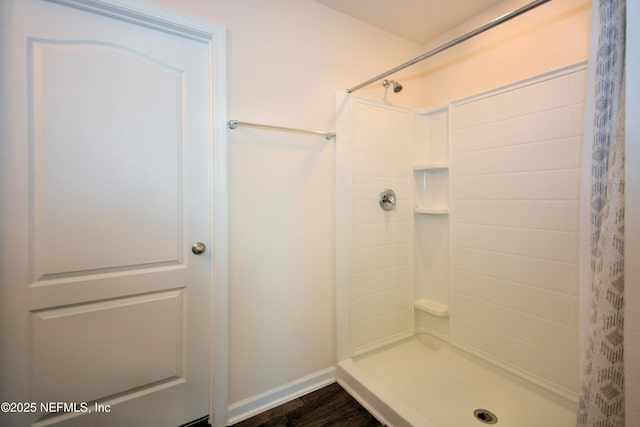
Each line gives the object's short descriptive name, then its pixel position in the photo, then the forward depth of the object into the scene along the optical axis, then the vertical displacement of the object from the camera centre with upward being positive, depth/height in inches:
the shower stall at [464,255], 58.4 -11.8
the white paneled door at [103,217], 44.1 -1.4
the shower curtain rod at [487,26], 40.6 +29.2
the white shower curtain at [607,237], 31.9 -3.3
